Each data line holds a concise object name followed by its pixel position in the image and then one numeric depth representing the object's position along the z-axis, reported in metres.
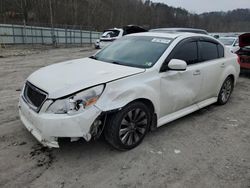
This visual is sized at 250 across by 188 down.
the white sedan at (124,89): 2.42
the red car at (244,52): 7.57
